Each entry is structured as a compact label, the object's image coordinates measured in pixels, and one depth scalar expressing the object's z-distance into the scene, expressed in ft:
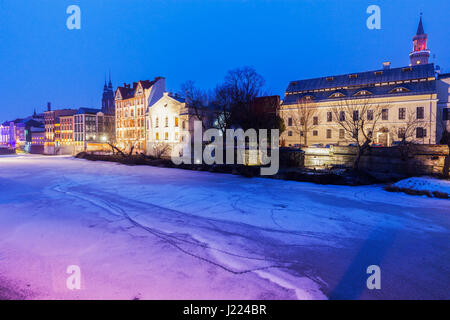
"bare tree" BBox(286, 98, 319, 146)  132.16
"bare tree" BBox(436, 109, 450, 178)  111.65
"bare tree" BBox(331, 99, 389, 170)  116.98
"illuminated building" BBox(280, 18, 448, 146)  111.65
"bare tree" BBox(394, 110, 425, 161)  108.03
